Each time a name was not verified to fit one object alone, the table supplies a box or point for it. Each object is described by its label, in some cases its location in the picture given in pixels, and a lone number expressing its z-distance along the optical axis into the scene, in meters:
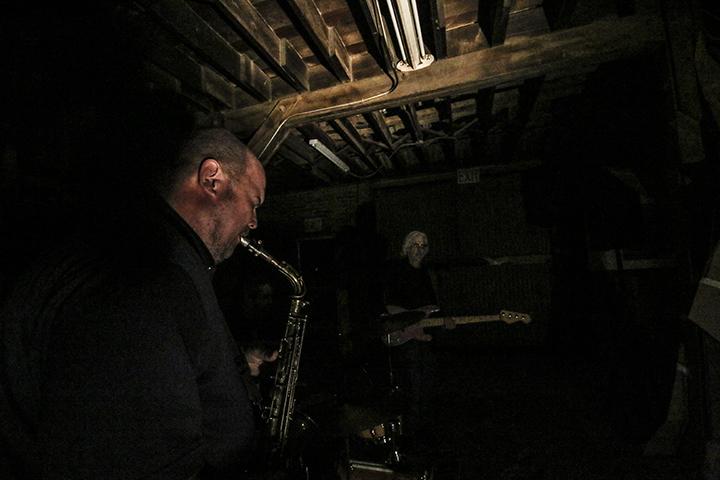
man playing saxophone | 0.88
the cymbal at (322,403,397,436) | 2.59
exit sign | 8.10
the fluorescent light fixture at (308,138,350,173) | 5.73
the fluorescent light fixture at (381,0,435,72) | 2.62
